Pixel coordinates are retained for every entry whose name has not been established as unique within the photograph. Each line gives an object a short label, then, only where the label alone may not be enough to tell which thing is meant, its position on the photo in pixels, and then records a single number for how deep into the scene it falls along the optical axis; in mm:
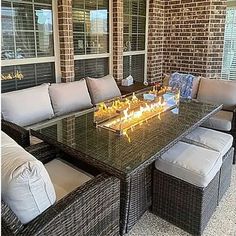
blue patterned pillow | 3676
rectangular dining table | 1583
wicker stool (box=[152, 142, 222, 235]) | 1899
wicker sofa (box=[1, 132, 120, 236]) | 1162
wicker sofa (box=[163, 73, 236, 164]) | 3143
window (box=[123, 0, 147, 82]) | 4348
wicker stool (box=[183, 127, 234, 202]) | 2273
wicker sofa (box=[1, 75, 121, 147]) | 2402
